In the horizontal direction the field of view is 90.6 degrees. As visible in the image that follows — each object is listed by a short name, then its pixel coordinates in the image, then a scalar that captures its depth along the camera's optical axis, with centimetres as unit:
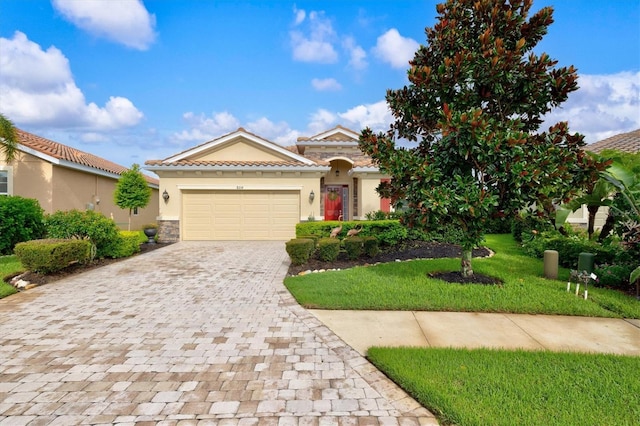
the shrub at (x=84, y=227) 932
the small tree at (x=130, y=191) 1384
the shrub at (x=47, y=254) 778
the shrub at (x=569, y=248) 780
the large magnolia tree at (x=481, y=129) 589
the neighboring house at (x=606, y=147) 1531
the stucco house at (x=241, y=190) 1560
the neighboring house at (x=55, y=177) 1348
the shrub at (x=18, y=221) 1089
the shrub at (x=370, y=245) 1035
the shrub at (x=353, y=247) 1004
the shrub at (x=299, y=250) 934
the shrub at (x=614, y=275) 672
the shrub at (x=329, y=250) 975
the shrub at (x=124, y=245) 1087
